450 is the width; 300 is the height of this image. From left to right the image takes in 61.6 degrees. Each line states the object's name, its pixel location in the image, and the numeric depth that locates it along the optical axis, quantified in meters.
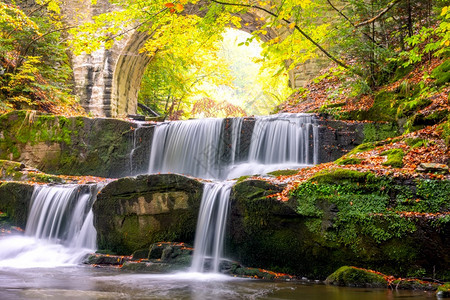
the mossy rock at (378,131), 8.27
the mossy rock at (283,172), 6.76
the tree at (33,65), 12.64
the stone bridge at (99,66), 15.73
